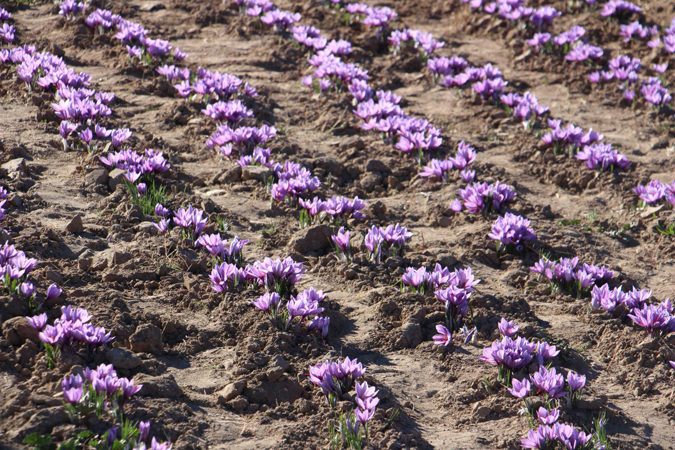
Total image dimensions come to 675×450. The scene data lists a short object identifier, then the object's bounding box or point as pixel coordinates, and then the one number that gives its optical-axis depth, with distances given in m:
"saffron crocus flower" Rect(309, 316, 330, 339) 8.98
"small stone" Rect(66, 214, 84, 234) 10.52
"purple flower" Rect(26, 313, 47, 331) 7.84
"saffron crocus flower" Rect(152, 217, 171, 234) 10.72
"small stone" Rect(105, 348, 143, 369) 7.88
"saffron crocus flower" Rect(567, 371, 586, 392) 8.09
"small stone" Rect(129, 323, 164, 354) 8.37
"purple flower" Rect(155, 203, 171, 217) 11.21
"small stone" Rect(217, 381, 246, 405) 7.88
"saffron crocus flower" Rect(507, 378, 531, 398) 8.07
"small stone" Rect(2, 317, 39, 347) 7.93
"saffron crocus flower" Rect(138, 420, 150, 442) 6.80
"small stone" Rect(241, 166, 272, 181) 13.10
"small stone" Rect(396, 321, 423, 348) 9.30
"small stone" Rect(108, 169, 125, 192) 11.99
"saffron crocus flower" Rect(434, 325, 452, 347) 9.17
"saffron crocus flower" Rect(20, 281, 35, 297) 8.34
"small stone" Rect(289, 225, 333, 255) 11.20
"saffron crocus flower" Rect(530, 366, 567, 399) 8.04
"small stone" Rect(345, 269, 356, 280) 10.60
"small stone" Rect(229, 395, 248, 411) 7.83
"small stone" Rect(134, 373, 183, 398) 7.59
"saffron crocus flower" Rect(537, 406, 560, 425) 7.62
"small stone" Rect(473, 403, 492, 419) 8.18
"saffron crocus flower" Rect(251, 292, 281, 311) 9.04
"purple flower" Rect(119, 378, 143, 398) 7.17
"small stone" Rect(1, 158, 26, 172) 11.85
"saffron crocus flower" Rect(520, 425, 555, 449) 7.34
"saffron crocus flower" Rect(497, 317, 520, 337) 9.16
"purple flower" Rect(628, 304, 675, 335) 9.41
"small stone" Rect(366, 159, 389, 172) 14.27
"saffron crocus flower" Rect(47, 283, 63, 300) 8.54
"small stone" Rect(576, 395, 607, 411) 8.22
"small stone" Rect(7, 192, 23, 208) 10.80
